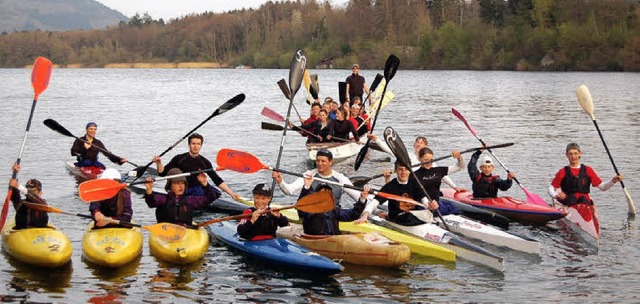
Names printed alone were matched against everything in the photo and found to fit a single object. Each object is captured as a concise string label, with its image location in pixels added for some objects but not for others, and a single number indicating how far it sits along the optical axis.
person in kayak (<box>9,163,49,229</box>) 11.41
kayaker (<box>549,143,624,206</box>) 13.66
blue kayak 10.69
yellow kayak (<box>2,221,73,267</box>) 11.02
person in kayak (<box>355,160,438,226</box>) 12.16
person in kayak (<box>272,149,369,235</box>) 11.61
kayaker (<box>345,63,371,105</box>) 26.22
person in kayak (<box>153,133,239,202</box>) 13.59
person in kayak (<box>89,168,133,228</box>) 11.46
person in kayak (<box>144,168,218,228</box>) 11.73
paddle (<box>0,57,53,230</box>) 15.13
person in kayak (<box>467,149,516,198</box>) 14.70
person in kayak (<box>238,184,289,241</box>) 11.27
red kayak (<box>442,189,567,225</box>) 14.10
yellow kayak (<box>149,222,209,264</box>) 11.41
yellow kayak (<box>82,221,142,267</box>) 11.05
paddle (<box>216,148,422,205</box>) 12.82
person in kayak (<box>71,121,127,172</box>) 17.64
